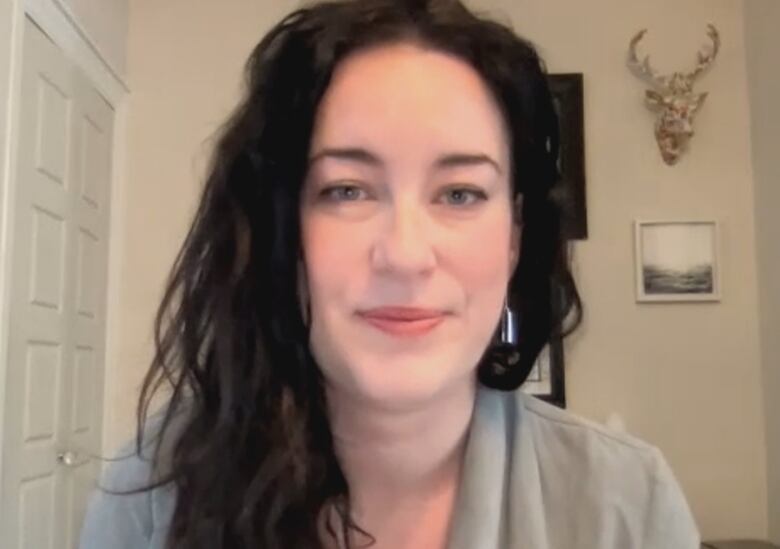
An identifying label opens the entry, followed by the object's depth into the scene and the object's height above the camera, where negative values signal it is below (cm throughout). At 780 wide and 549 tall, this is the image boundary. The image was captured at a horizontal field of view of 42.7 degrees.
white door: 227 +8
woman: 81 +1
